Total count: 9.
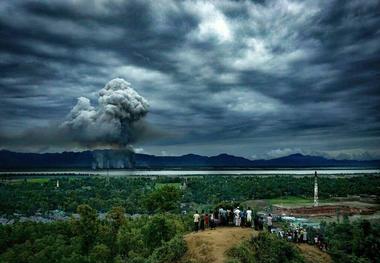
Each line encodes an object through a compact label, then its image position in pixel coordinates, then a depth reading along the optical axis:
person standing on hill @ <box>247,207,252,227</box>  25.92
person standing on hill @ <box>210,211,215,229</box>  25.88
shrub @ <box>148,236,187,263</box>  22.67
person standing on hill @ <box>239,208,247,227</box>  26.29
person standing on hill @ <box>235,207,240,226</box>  25.95
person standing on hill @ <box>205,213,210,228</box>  26.33
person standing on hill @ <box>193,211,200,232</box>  25.79
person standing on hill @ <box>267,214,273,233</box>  27.33
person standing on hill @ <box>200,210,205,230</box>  25.76
